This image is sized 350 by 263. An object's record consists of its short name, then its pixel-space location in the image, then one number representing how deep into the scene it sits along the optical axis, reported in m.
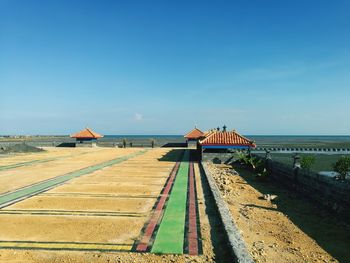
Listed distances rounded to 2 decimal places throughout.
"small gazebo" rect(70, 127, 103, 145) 48.28
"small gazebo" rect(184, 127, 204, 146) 46.28
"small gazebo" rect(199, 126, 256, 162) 24.58
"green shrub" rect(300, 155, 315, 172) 17.31
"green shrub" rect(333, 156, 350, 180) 13.72
